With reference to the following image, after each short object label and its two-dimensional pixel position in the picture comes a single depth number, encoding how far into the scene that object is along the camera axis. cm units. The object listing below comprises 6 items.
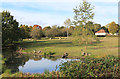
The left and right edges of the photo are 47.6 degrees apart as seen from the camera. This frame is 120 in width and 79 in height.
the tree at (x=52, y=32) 6019
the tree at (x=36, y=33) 4590
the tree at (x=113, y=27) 7602
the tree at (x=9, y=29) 3084
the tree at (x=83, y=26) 2482
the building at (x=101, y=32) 7983
